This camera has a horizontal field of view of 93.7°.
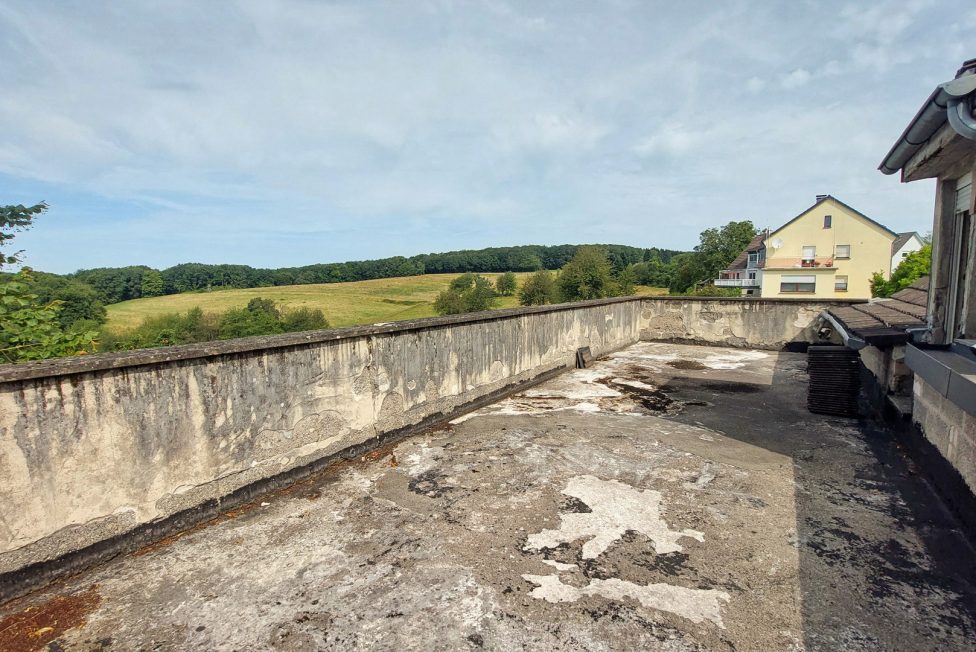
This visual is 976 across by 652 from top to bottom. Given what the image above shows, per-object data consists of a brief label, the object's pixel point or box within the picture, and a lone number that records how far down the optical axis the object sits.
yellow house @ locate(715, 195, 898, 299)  33.41
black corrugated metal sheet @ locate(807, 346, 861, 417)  5.69
